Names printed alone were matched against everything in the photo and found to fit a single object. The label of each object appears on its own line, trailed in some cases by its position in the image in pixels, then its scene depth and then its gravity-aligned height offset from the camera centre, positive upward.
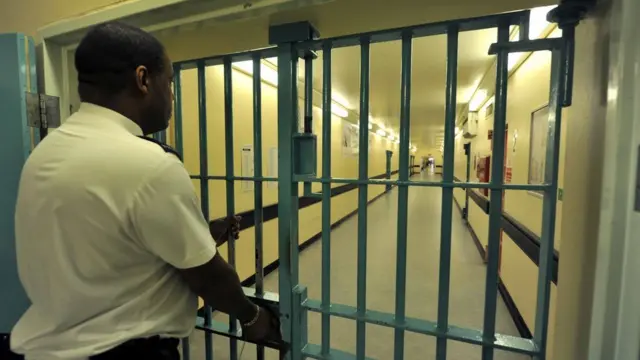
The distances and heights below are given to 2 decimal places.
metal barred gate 0.99 -0.05
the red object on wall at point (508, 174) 3.18 -0.09
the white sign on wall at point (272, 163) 3.69 +0.02
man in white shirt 0.71 -0.16
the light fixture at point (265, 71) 3.09 +1.09
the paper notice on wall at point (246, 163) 3.14 +0.02
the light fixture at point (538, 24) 1.84 +1.03
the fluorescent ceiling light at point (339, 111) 5.46 +1.11
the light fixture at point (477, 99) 4.39 +1.12
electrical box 5.07 +0.78
